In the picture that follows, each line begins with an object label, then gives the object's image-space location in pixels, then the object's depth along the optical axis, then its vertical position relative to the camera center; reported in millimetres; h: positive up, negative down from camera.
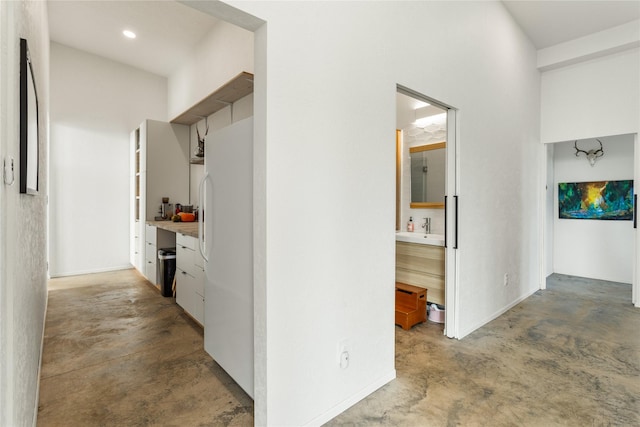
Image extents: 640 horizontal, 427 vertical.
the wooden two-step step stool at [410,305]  3000 -965
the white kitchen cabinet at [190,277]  2840 -662
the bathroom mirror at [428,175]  3697 +406
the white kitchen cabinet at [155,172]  4605 +564
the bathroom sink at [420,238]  3148 -323
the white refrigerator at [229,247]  1845 -252
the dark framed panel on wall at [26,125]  1147 +337
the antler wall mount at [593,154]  4641 +811
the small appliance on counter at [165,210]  4684 -19
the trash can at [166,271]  3854 -765
